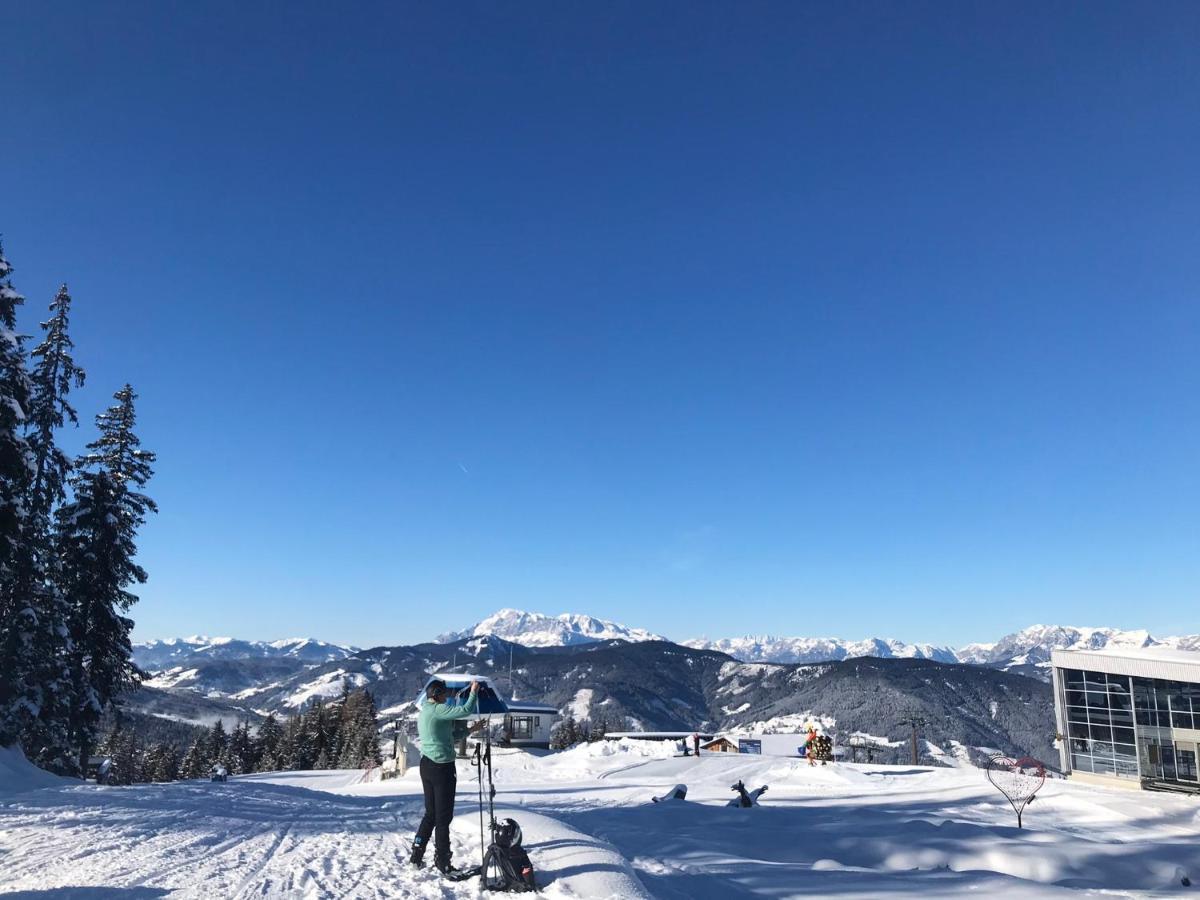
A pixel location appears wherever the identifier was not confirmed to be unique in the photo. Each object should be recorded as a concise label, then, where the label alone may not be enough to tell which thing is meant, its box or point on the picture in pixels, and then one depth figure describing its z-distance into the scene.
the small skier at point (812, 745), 31.70
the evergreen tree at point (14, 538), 19.62
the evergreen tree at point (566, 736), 91.00
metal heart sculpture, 17.52
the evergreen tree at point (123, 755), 69.43
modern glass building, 34.12
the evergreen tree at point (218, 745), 69.38
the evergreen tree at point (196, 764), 64.75
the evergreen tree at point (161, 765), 67.31
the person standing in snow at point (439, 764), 7.50
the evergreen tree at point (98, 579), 26.73
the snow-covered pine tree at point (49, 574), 23.23
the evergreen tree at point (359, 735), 58.16
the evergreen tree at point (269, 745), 64.69
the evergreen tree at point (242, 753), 68.94
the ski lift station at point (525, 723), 53.19
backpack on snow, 6.73
